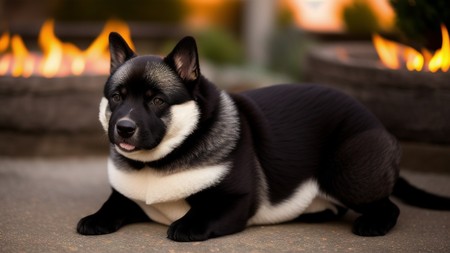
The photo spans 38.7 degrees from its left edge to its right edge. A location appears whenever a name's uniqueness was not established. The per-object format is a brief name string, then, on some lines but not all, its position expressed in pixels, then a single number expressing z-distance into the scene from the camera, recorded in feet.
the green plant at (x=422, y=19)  16.43
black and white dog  10.92
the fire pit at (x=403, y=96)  15.39
